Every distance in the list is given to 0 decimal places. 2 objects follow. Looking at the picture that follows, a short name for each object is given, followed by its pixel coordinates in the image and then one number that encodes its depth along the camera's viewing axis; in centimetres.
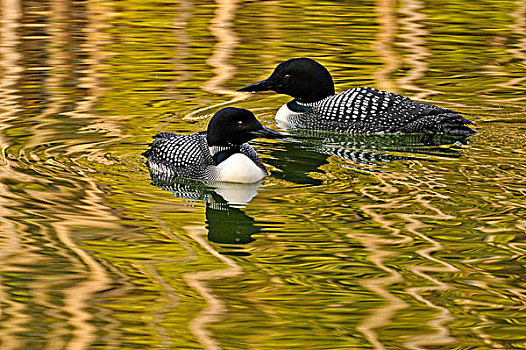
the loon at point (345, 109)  1659
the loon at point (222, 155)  1398
